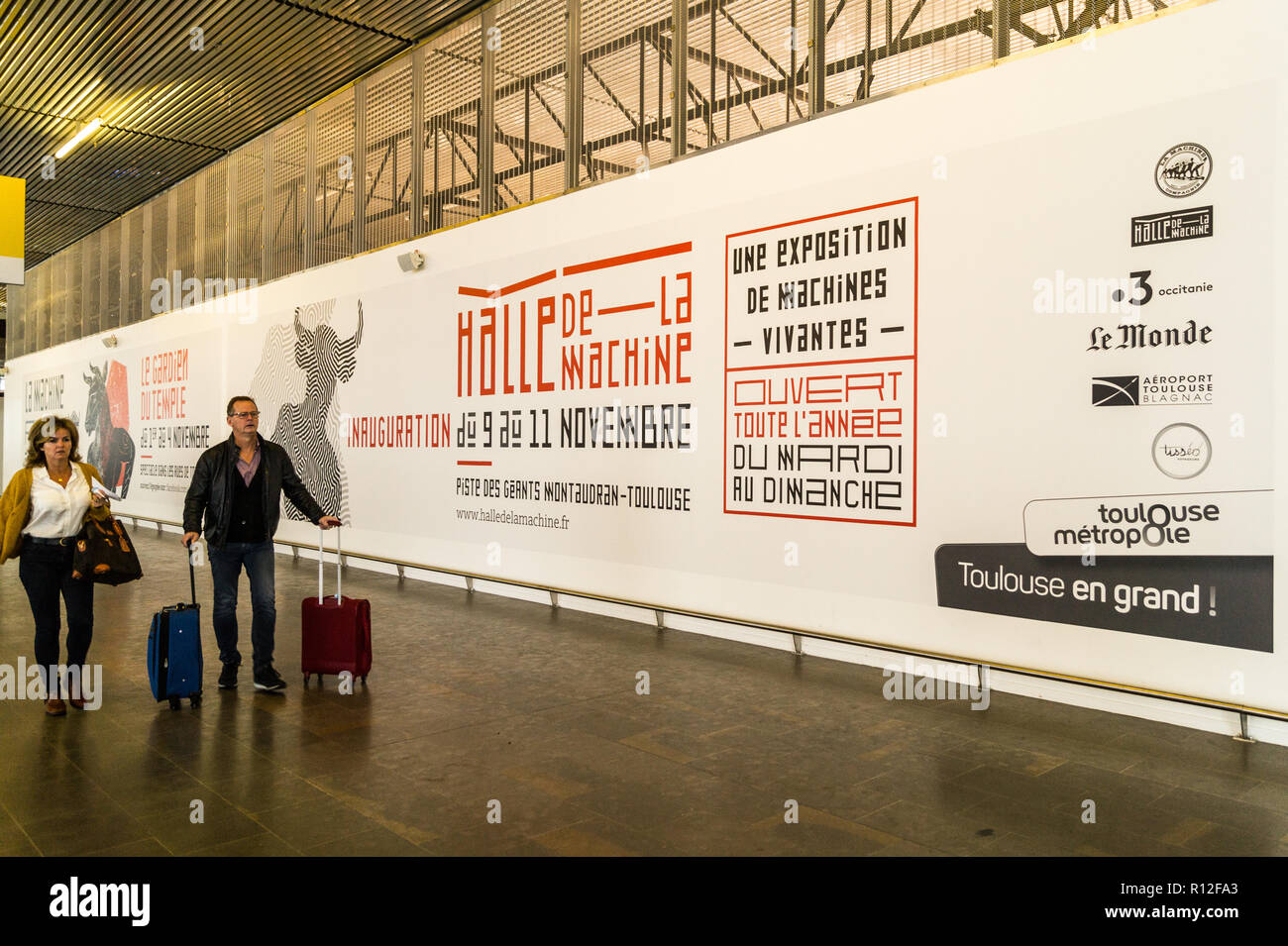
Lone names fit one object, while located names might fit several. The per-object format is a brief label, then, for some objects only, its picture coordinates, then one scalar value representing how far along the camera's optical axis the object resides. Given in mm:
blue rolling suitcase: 4605
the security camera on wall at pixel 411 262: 9188
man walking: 4914
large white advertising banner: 4176
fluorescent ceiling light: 12023
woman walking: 4426
